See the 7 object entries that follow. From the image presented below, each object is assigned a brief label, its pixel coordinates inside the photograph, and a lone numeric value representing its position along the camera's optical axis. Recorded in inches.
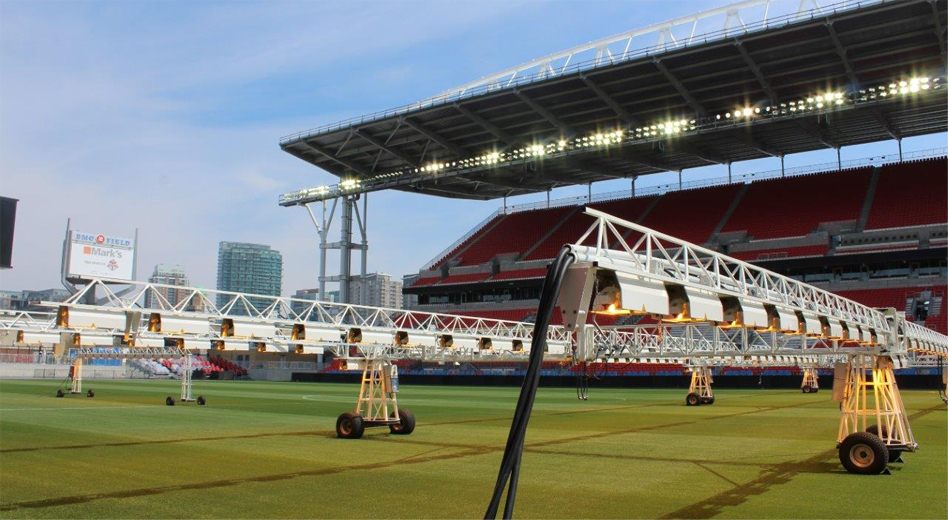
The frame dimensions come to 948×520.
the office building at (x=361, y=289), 3272.6
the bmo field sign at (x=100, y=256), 2116.1
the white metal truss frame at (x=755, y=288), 382.3
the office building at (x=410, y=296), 3745.1
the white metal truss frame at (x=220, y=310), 823.1
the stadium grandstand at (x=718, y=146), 2116.1
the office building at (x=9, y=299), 3837.4
